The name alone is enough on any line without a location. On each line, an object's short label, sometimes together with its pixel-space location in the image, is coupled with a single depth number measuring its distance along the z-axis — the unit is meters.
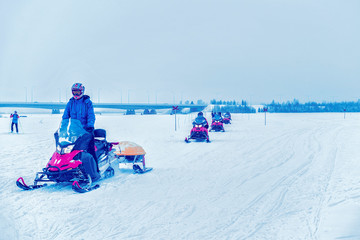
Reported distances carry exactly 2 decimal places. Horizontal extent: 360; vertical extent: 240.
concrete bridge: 88.75
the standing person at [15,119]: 24.54
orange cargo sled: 9.48
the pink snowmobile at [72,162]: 7.01
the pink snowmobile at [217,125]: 25.70
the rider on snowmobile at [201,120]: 19.69
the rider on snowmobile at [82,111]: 7.70
